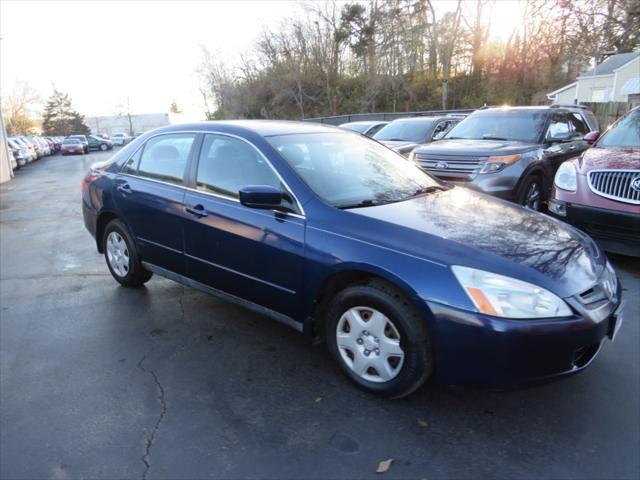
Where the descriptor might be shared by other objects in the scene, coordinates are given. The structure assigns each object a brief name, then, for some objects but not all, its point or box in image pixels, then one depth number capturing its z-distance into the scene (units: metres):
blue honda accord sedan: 2.47
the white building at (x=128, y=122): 83.69
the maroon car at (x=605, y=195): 4.86
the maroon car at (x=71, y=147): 39.44
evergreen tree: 74.62
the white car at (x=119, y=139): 58.86
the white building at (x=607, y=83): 30.28
